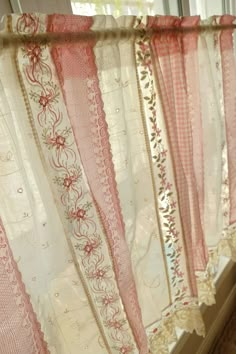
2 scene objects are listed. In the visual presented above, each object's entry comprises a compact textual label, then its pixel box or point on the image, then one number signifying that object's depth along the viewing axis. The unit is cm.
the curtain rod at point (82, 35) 43
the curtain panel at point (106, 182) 47
